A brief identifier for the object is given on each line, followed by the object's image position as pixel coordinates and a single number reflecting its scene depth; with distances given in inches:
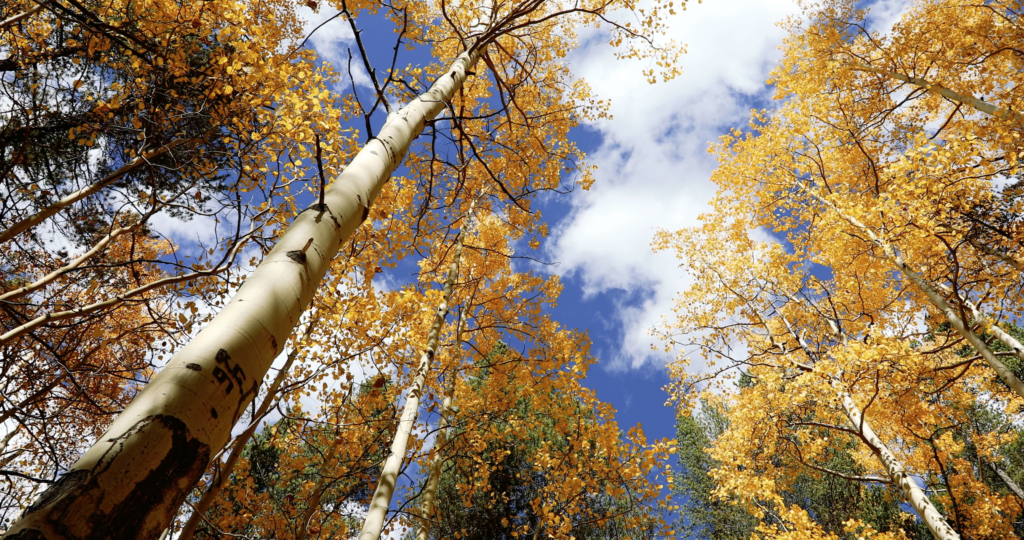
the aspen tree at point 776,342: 210.8
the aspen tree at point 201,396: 30.9
